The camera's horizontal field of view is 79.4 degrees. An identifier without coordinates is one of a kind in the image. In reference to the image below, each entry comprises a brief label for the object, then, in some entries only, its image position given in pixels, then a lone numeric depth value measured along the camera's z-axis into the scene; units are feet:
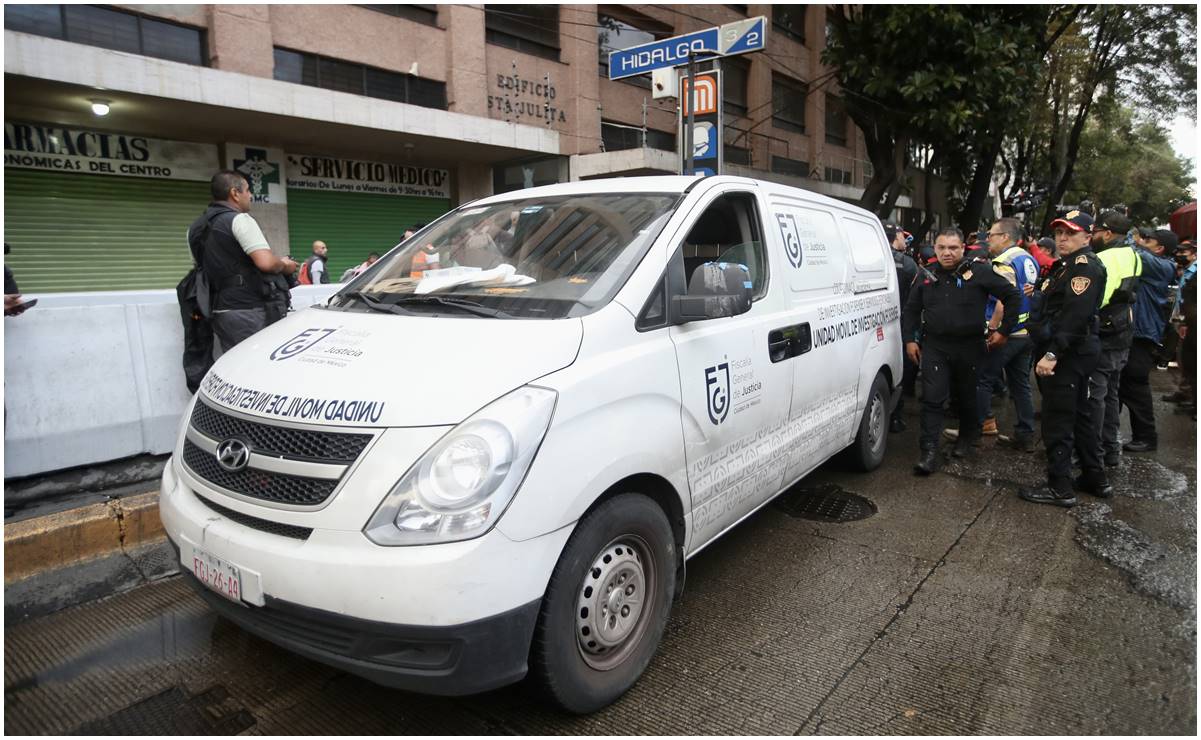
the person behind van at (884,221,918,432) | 21.65
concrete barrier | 12.92
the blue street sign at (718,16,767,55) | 27.86
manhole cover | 14.56
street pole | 27.86
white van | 6.88
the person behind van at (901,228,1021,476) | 16.76
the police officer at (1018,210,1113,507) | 14.34
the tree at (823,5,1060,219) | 44.70
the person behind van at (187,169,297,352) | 14.40
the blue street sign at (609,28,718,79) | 27.84
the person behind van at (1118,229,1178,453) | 20.12
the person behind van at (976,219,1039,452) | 19.86
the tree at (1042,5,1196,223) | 67.87
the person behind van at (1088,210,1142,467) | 15.37
